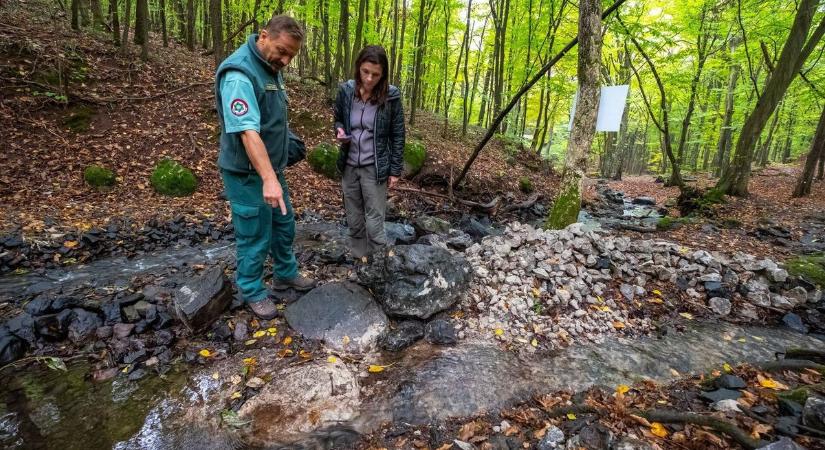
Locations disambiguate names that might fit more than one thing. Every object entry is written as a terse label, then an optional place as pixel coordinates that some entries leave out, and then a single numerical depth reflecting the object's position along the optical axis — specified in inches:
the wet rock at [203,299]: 131.2
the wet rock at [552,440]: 89.2
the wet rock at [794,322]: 155.6
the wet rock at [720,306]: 162.9
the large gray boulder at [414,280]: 148.3
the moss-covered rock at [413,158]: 391.9
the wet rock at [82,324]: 129.4
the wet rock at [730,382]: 108.4
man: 110.4
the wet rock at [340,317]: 136.6
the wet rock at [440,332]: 138.7
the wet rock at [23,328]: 124.9
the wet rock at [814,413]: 79.7
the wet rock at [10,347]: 117.4
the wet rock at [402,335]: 135.0
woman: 143.3
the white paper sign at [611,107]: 182.2
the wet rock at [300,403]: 99.0
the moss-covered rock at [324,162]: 369.4
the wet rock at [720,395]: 103.5
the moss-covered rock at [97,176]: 271.1
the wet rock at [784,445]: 71.3
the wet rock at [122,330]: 130.0
